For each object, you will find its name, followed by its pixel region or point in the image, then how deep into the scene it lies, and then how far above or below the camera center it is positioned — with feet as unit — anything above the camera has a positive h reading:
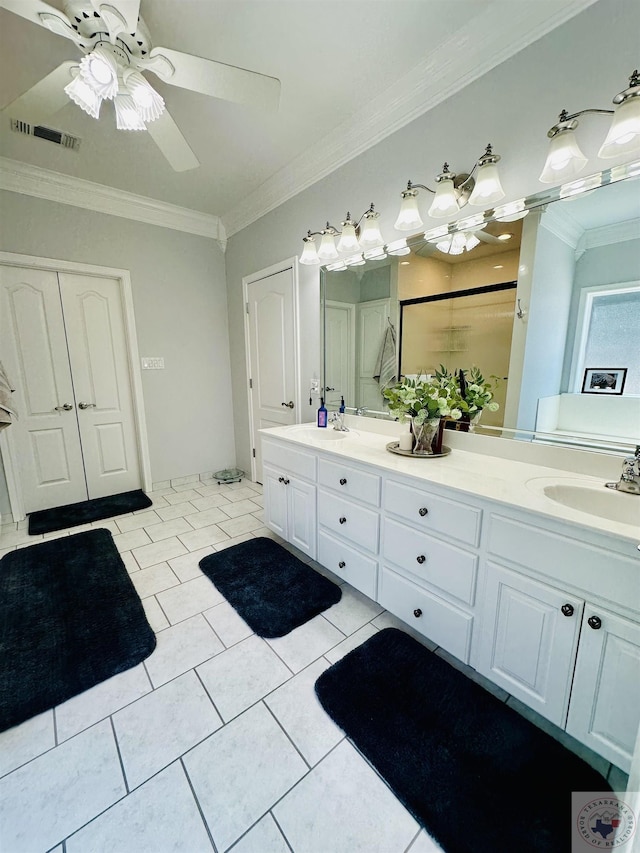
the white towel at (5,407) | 6.49 -0.70
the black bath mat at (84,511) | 9.05 -4.05
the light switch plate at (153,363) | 10.75 +0.23
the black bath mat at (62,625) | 4.63 -4.24
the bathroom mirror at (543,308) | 4.30 +0.94
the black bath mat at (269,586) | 5.79 -4.16
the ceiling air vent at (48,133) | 6.87 +4.91
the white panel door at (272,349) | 9.48 +0.64
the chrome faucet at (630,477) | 4.01 -1.28
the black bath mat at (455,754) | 3.16 -4.21
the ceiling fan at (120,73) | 3.81 +3.78
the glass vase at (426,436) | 5.55 -1.10
